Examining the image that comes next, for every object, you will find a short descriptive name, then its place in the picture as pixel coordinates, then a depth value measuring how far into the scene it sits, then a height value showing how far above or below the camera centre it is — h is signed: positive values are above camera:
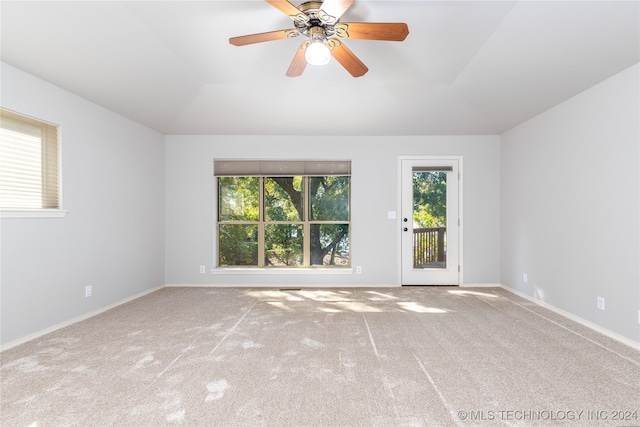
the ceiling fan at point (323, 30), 1.94 +1.27
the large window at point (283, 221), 5.13 -0.11
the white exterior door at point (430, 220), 5.01 -0.10
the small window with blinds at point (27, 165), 2.75 +0.48
